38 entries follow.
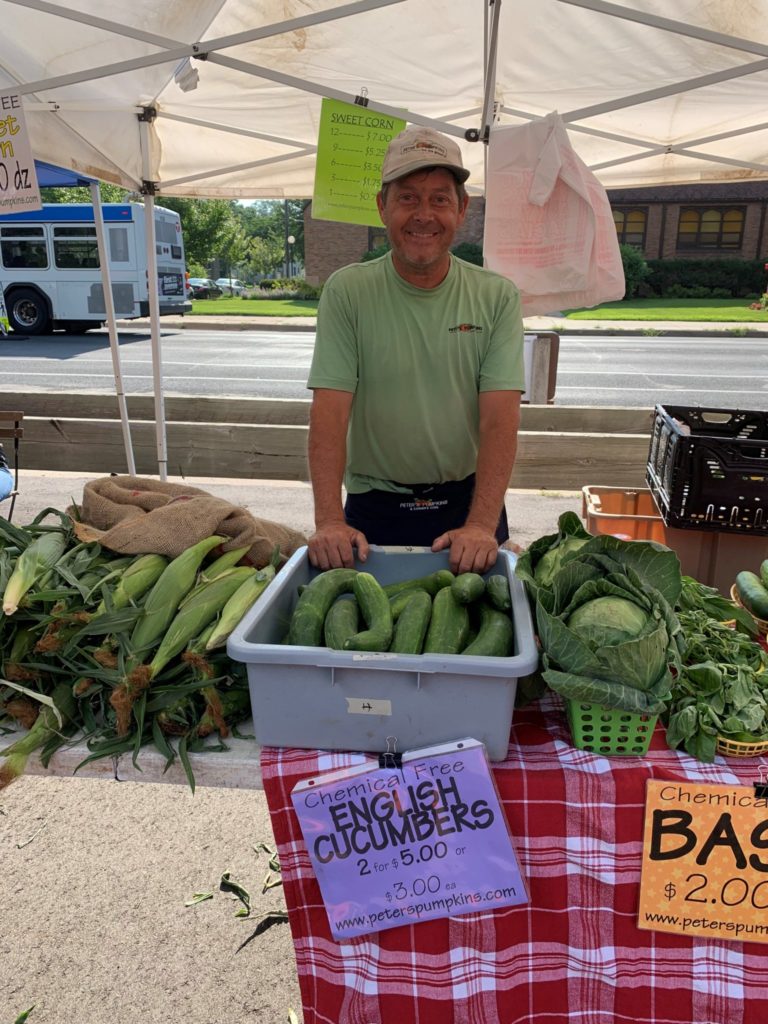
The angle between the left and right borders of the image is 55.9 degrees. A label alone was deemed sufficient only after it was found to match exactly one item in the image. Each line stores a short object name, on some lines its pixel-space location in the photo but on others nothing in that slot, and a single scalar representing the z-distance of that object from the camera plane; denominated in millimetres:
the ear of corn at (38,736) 1574
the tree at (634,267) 29986
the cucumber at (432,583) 1765
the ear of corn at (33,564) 1745
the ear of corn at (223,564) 1988
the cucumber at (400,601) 1604
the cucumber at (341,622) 1422
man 2186
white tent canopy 3176
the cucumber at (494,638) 1433
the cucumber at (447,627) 1457
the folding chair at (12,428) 5457
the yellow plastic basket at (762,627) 2064
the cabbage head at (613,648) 1358
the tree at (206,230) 39719
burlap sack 2043
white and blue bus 19266
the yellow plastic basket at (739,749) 1497
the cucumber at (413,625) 1439
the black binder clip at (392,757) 1453
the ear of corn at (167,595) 1733
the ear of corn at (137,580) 1835
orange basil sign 1455
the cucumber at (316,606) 1485
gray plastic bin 1349
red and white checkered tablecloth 1482
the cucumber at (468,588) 1652
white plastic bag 3238
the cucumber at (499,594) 1650
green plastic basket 1455
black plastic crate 2775
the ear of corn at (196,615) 1686
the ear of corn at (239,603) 1688
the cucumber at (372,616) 1388
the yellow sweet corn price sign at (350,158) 3506
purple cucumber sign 1446
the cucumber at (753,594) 2100
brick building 34219
